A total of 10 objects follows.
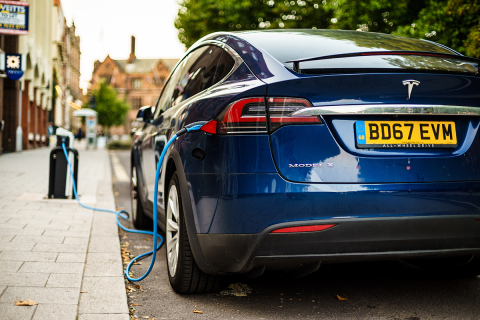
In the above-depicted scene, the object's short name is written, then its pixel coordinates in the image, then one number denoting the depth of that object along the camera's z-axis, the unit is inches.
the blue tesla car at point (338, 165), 106.6
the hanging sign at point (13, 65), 730.2
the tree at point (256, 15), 970.5
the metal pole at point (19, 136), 836.0
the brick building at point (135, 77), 3779.5
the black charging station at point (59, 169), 295.4
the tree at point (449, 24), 446.3
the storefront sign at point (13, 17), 568.1
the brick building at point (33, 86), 834.8
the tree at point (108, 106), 2994.6
